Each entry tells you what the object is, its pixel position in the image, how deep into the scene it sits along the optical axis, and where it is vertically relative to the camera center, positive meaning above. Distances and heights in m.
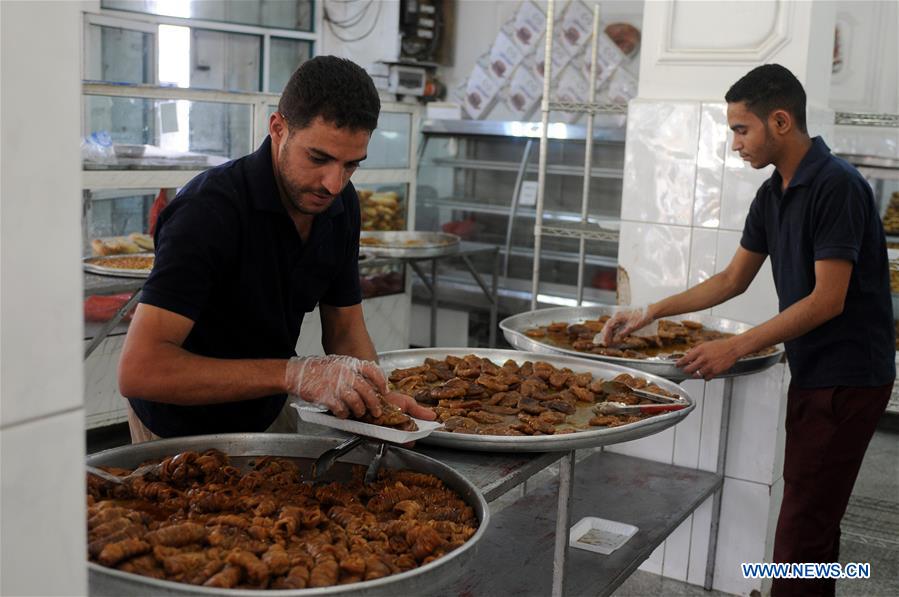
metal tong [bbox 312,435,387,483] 1.76 -0.54
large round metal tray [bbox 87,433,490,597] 1.25 -0.55
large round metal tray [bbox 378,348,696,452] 1.97 -0.54
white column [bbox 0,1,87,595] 0.90 -0.14
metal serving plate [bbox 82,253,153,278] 4.33 -0.51
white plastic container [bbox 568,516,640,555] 3.06 -1.16
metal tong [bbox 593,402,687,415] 2.31 -0.54
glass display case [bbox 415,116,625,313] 6.82 -0.10
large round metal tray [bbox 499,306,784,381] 2.81 -0.52
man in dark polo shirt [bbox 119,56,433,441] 1.83 -0.23
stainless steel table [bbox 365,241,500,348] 6.42 -0.69
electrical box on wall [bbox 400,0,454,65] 8.57 +1.33
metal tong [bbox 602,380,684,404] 2.41 -0.54
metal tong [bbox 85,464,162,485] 1.60 -0.54
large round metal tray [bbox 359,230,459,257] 5.79 -0.43
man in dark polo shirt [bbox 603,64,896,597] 2.88 -0.37
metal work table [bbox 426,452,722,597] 2.70 -1.14
